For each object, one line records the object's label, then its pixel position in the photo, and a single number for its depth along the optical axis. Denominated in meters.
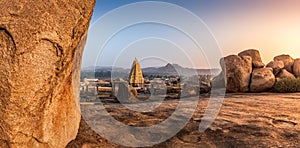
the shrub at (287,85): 11.68
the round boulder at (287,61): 14.76
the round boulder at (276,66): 13.93
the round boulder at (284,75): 13.31
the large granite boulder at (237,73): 12.62
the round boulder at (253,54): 14.95
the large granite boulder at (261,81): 12.34
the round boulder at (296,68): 14.18
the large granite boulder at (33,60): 2.24
